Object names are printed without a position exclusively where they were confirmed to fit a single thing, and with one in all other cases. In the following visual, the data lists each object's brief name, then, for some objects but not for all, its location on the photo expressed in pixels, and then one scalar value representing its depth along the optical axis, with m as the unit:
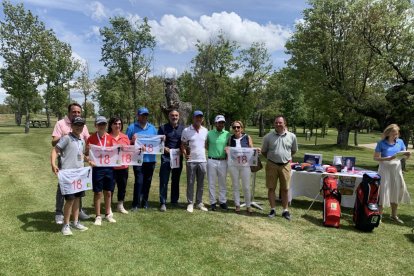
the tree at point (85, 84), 47.14
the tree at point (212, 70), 40.44
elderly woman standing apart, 7.61
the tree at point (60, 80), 39.19
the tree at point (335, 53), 18.30
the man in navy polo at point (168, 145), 7.76
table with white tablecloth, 8.80
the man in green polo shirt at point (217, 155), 7.75
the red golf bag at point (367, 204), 6.93
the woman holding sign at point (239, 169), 7.77
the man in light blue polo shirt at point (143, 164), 7.51
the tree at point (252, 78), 45.00
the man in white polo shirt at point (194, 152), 7.69
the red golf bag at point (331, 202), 7.21
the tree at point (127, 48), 37.94
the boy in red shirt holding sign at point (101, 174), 6.55
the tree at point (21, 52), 29.50
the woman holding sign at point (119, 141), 6.98
